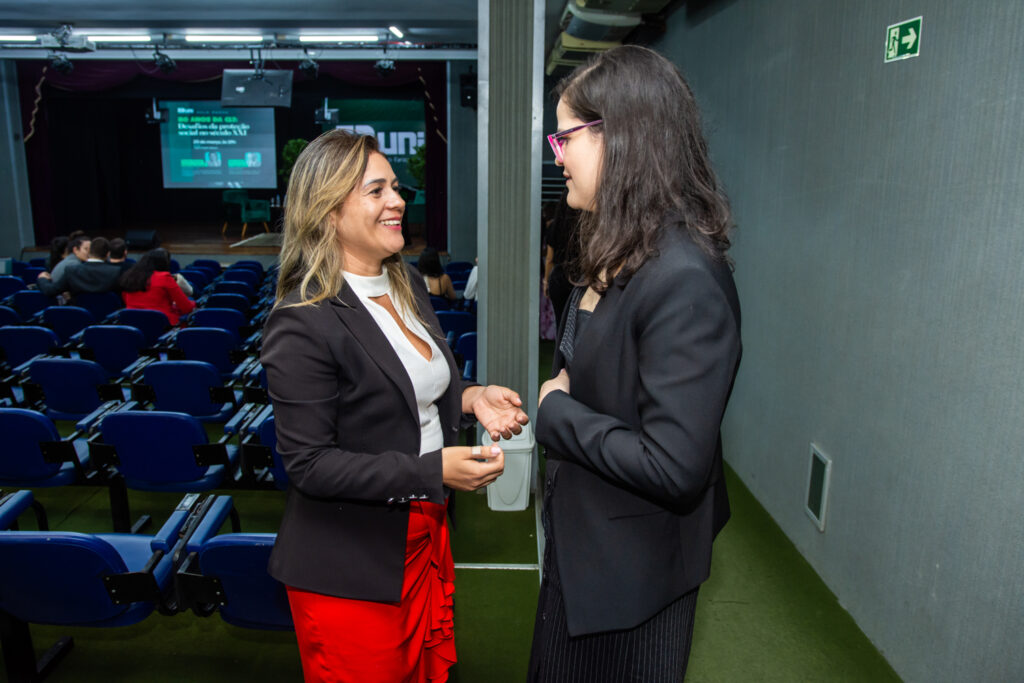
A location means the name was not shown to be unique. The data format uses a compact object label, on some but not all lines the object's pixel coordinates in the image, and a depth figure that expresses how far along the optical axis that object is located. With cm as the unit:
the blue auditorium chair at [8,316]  556
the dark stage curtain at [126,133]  1207
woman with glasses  94
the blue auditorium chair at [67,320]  555
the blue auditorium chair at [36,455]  304
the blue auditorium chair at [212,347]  484
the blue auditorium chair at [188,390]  385
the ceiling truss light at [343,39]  995
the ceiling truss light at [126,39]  1027
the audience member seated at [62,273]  639
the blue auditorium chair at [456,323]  523
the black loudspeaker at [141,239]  1360
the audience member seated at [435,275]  617
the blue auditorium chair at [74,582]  193
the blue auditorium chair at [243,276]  859
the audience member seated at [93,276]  626
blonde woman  134
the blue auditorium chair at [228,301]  663
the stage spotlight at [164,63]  1052
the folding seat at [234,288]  753
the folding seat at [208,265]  973
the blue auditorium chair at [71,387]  388
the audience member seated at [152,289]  577
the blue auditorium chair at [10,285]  764
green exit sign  236
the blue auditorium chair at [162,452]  304
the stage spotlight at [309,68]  1061
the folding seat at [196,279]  824
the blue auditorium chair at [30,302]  658
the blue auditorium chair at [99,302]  631
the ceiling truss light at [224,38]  1001
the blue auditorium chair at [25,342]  479
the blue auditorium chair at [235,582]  197
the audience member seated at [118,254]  644
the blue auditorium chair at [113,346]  477
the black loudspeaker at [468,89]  1107
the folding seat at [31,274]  923
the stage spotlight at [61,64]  1094
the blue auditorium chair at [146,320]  542
